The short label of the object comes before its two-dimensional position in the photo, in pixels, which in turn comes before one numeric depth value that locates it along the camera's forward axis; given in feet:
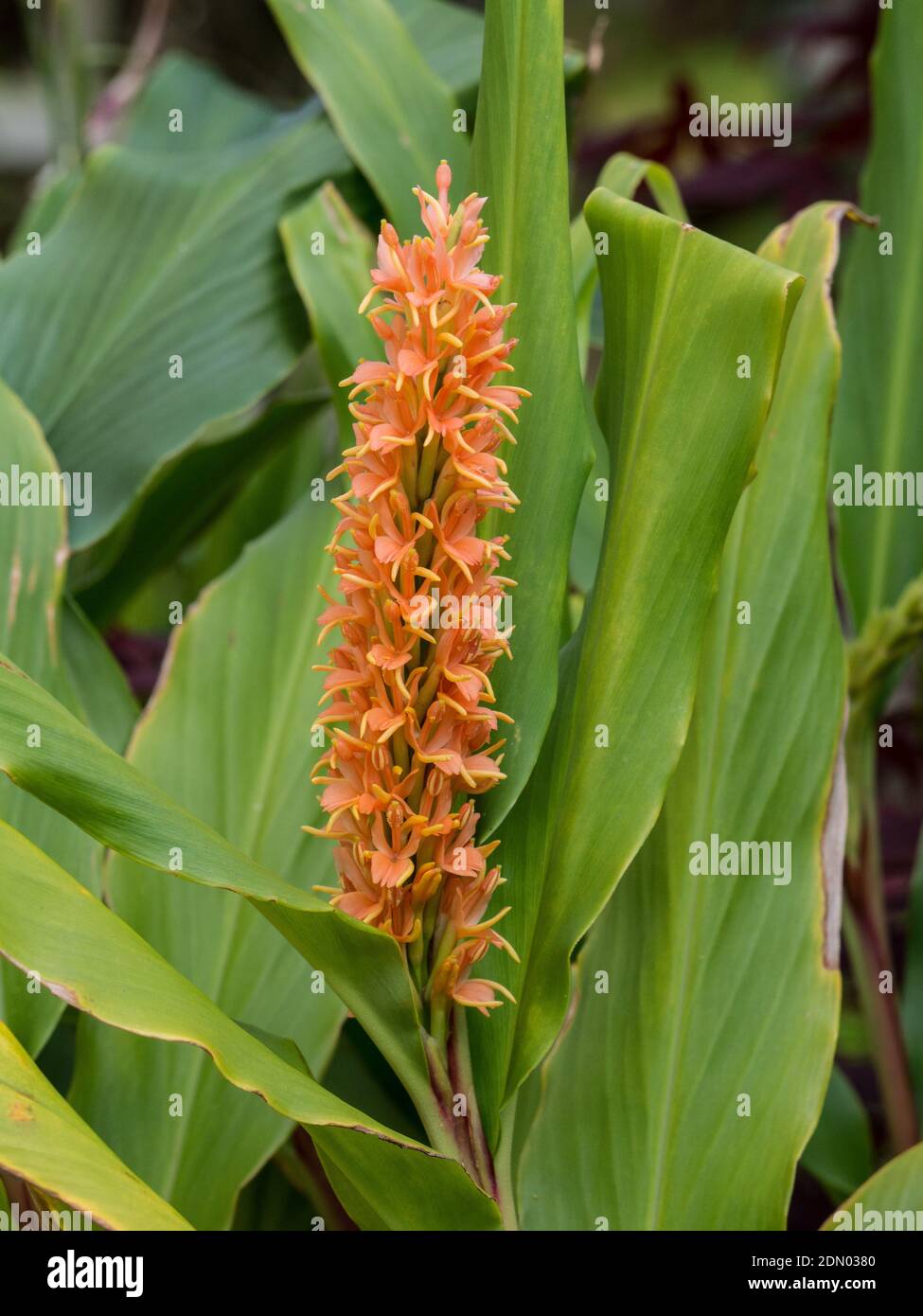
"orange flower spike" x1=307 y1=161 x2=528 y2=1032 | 2.61
